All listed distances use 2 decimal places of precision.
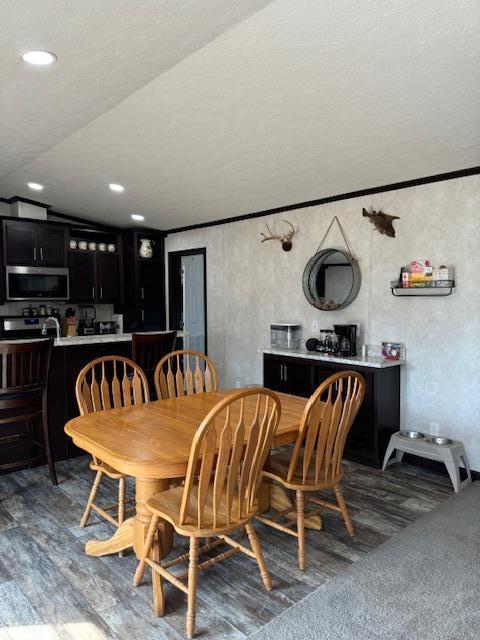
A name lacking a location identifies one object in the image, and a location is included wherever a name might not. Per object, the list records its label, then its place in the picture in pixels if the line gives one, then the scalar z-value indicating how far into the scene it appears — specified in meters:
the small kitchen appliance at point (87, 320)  6.58
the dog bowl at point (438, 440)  3.66
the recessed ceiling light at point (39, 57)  2.23
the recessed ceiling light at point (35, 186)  5.29
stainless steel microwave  5.81
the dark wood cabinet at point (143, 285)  6.69
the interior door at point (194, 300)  6.46
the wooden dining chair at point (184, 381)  3.23
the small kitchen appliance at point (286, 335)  4.87
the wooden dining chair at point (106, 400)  2.65
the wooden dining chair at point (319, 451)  2.33
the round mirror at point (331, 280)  4.45
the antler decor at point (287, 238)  5.04
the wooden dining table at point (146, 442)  1.95
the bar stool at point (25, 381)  3.19
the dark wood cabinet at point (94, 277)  6.35
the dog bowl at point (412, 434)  3.84
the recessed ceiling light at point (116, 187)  4.95
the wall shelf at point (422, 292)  3.77
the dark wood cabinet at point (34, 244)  5.79
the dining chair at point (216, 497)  1.88
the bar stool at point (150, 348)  3.87
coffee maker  4.27
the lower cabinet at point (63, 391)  3.88
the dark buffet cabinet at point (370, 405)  3.87
